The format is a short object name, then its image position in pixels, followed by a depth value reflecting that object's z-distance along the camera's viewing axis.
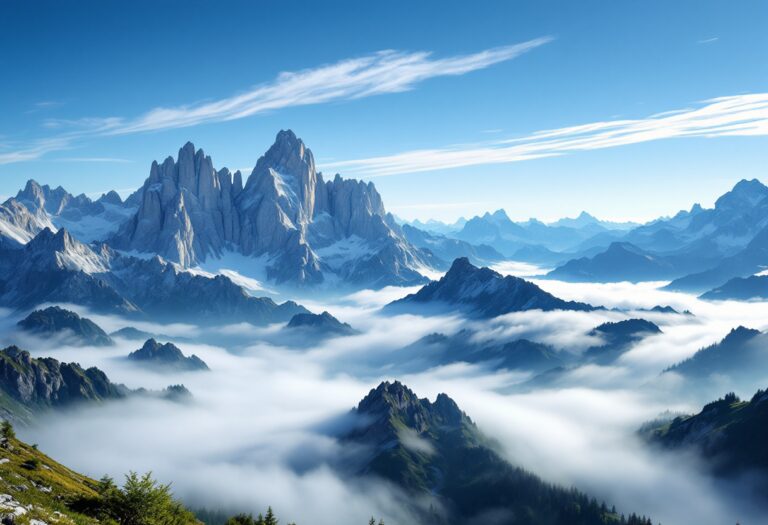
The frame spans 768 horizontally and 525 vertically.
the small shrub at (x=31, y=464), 95.69
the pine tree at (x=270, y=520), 110.12
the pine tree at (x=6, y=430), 108.06
